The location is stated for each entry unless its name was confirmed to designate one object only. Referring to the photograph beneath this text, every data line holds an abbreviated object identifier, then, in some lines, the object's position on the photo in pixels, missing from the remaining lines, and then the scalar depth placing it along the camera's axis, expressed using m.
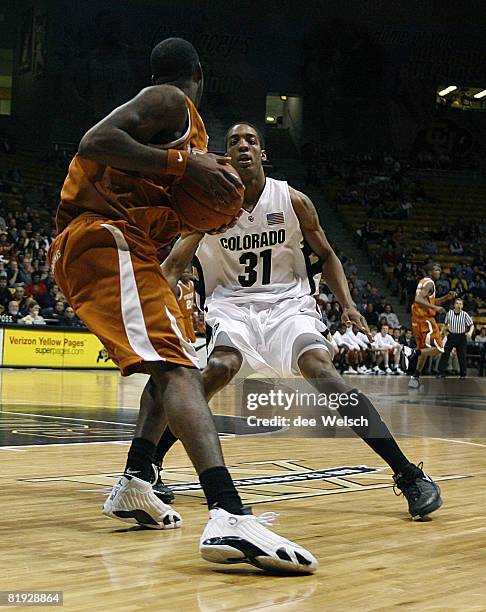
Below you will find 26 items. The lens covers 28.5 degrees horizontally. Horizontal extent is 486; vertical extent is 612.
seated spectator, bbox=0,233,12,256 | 20.05
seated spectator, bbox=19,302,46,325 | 17.94
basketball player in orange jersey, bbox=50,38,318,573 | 2.99
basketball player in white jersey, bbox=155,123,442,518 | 4.52
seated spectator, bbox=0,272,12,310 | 18.06
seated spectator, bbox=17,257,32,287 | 18.94
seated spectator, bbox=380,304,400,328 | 23.58
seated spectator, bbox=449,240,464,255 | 28.20
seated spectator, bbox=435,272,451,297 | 24.89
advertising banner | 17.73
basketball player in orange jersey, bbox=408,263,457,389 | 16.30
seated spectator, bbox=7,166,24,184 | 25.50
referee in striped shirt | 19.27
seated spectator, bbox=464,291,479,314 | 24.70
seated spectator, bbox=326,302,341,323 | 22.05
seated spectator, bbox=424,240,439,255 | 27.70
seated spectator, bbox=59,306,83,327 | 18.38
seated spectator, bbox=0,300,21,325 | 17.83
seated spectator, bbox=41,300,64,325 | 18.34
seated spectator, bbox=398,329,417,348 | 22.62
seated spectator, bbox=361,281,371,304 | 24.67
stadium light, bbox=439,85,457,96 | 32.41
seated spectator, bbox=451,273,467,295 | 25.39
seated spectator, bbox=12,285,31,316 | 18.16
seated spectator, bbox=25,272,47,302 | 18.77
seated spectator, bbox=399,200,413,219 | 29.73
